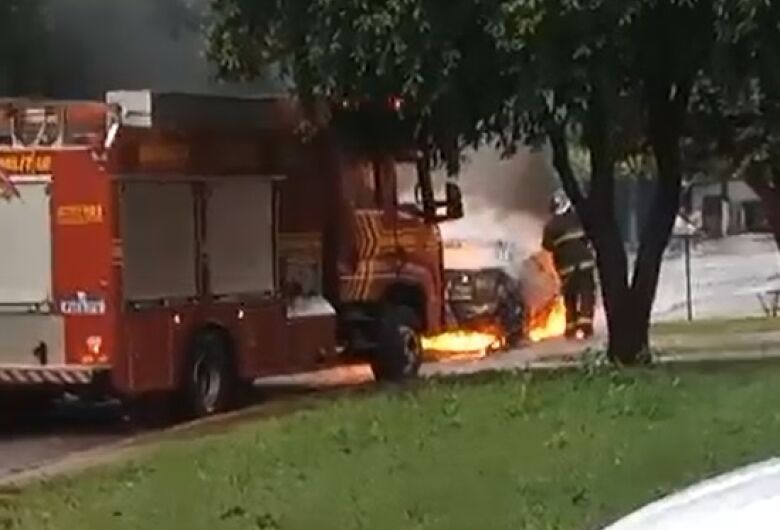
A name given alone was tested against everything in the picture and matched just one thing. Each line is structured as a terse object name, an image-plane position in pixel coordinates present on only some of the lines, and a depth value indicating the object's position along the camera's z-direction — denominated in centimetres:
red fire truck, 1816
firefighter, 3128
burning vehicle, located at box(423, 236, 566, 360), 2781
